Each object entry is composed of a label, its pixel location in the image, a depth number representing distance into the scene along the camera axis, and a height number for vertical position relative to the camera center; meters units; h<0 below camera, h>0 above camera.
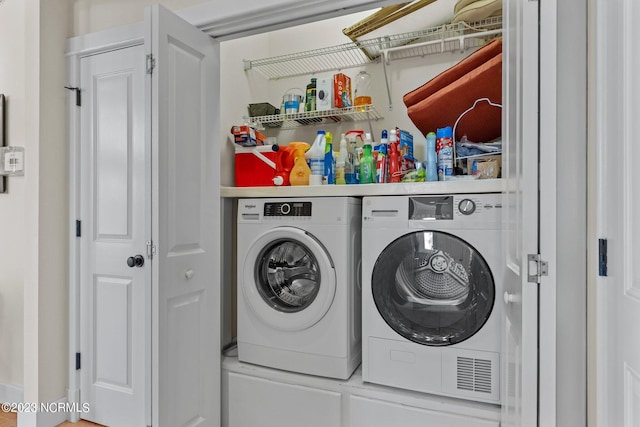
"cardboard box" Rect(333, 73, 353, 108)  2.42 +0.76
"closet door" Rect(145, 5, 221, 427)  1.55 -0.04
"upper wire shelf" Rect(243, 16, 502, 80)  2.16 +1.04
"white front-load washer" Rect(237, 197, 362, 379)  1.84 -0.37
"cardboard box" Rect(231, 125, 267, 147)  2.26 +0.45
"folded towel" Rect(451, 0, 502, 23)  1.92 +1.03
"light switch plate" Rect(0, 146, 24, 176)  2.14 +0.29
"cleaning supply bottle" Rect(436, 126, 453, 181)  1.86 +0.29
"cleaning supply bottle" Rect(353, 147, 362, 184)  2.17 +0.28
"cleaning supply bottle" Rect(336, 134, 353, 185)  2.19 +0.27
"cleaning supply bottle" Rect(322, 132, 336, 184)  2.14 +0.26
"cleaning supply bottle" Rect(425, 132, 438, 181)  1.92 +0.25
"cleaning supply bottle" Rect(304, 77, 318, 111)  2.49 +0.75
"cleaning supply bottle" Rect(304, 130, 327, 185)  2.07 +0.30
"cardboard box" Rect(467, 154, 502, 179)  1.76 +0.21
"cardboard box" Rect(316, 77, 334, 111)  2.43 +0.75
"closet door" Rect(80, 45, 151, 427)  1.84 -0.12
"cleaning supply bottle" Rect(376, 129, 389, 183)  2.06 +0.26
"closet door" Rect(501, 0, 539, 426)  0.92 +0.01
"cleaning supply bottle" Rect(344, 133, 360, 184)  2.20 +0.27
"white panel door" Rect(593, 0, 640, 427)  0.73 +0.01
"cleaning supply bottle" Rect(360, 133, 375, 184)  2.08 +0.24
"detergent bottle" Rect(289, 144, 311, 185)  2.14 +0.23
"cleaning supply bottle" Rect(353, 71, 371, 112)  2.64 +0.88
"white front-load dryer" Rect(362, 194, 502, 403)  1.60 -0.37
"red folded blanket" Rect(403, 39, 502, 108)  1.83 +0.70
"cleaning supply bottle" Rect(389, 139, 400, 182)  2.04 +0.26
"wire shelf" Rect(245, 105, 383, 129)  2.40 +0.63
